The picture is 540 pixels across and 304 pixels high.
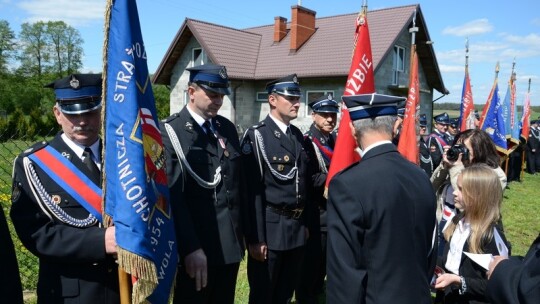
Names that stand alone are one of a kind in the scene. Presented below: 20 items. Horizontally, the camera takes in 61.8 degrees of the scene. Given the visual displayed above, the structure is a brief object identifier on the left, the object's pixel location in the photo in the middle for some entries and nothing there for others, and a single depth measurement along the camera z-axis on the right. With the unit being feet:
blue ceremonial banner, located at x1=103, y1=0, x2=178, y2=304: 7.45
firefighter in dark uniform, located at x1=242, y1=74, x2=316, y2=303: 12.28
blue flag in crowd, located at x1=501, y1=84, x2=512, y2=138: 38.96
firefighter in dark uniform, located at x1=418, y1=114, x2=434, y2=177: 30.45
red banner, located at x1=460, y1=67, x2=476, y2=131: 35.86
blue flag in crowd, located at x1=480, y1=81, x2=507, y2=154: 32.09
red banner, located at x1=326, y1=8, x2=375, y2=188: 13.12
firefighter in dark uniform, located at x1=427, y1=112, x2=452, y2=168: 32.81
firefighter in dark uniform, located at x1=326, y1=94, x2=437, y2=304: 7.27
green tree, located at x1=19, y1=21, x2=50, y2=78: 178.60
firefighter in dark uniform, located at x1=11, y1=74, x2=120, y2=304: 7.58
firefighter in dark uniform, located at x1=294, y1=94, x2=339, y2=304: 15.08
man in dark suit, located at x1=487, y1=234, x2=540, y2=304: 5.64
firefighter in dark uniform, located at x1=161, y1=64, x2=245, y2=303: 9.66
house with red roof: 68.95
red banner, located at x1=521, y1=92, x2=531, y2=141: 53.26
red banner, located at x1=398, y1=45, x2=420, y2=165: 18.95
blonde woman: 9.23
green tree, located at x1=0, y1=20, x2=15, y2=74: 160.45
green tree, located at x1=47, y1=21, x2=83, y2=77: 187.93
